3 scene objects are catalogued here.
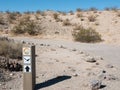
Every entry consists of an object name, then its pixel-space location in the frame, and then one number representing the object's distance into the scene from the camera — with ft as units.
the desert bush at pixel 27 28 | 112.78
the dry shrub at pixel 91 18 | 138.41
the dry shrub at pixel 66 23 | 132.46
